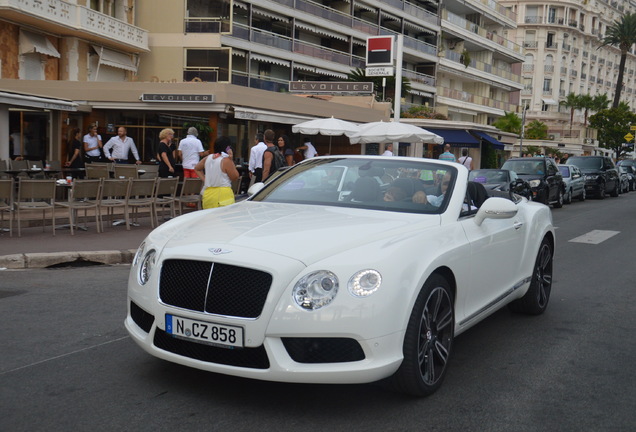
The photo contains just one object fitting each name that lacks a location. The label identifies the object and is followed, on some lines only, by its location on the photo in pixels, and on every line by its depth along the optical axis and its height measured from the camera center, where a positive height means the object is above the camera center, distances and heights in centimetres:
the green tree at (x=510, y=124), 5622 +196
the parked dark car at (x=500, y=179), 1856 -88
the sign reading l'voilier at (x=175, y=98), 2173 +107
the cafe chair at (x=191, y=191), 1329 -116
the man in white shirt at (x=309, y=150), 2245 -39
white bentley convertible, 370 -86
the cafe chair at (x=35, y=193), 1075 -109
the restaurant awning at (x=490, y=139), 4431 +51
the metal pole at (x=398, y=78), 1891 +175
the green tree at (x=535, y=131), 6981 +187
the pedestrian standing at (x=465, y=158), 2195 -40
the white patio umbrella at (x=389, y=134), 1930 +24
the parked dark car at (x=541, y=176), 2091 -85
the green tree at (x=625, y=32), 7719 +1372
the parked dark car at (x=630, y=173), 3725 -104
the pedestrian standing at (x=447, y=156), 1907 -31
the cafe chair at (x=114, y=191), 1172 -109
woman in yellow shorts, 948 -61
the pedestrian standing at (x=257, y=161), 1622 -61
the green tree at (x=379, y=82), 4134 +370
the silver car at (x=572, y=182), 2472 -113
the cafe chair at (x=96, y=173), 1490 -99
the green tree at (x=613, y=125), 7062 +292
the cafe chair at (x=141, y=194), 1223 -116
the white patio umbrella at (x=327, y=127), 2056 +35
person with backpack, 1437 -46
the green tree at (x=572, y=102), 8556 +609
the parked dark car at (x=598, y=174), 2838 -91
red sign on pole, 1797 +234
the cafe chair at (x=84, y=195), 1112 -112
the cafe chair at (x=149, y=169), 1691 -105
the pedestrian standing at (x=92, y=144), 1778 -46
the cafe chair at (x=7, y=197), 1045 -113
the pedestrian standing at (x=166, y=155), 1468 -52
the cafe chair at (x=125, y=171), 1559 -97
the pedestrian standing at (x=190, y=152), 1548 -45
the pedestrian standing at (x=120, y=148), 1788 -52
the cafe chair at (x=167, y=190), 1276 -111
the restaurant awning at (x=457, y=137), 4144 +50
